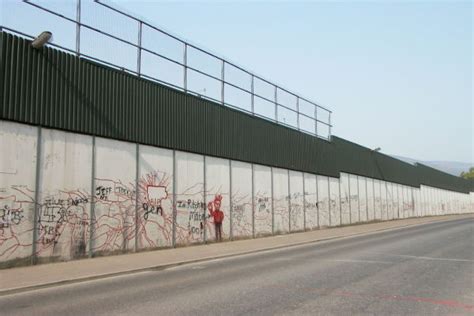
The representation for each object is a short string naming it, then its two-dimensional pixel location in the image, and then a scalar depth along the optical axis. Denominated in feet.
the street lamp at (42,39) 45.16
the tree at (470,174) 431.84
